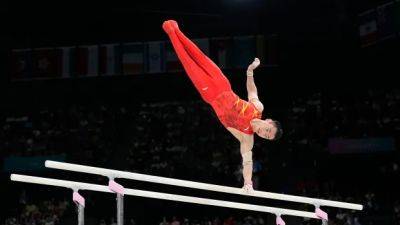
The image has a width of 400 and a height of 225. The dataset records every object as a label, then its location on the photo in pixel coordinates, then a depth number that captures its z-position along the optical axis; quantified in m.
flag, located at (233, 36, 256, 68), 19.62
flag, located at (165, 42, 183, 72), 19.92
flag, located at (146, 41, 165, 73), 19.94
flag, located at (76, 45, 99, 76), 20.36
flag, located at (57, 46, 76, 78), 20.38
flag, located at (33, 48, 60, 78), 20.55
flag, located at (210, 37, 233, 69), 19.61
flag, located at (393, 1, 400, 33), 16.83
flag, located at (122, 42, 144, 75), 20.11
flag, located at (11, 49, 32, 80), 20.77
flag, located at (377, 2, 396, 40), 17.11
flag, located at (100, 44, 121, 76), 20.31
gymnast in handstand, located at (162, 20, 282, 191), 6.94
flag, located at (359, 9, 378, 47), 17.91
